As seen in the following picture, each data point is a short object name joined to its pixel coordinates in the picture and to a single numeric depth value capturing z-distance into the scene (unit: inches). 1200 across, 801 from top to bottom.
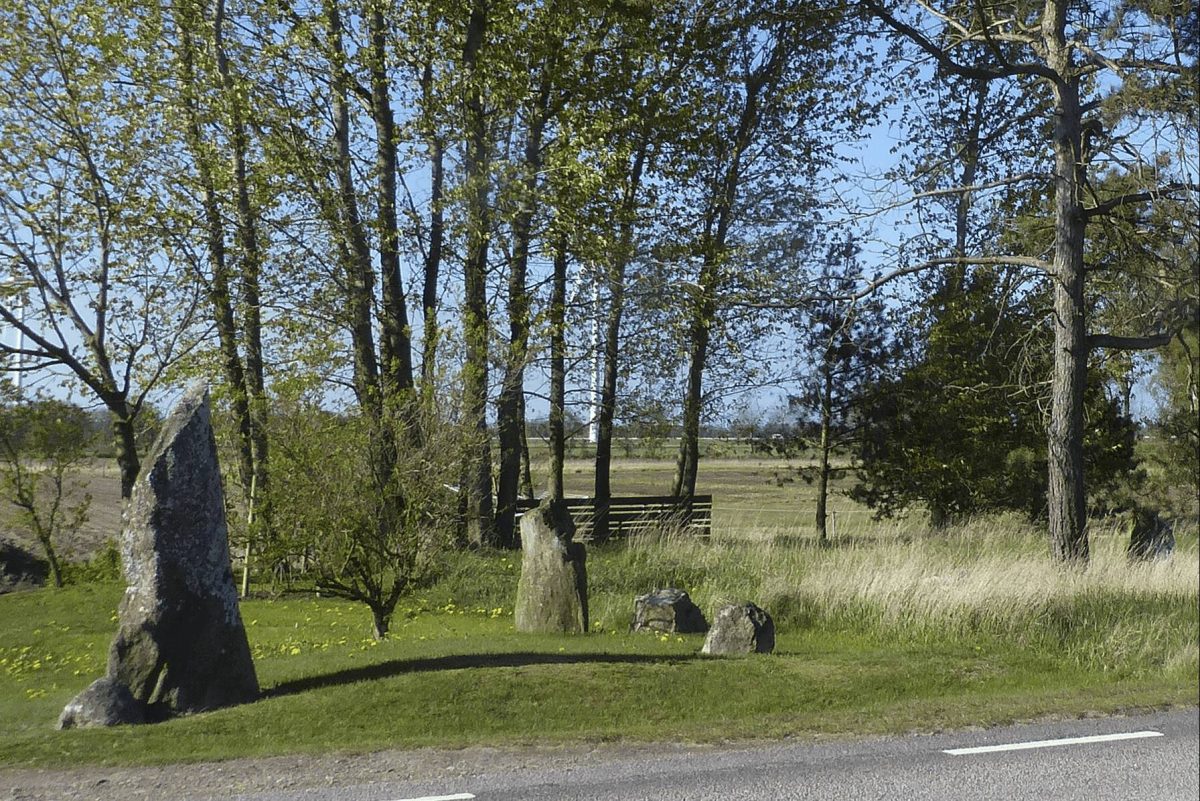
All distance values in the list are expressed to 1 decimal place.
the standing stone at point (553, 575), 539.2
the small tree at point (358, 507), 533.3
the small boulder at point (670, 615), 545.0
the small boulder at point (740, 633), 476.7
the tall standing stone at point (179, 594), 379.9
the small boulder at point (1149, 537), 435.6
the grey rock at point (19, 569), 797.9
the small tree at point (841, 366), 997.8
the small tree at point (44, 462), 765.9
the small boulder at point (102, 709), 364.2
